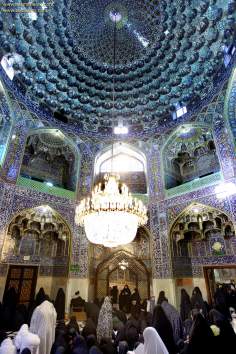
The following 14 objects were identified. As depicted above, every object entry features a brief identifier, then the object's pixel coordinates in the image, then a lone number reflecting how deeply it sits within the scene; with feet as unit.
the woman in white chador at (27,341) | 9.10
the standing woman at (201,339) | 7.87
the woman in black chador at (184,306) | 23.12
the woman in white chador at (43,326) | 11.51
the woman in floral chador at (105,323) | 13.75
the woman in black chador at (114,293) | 31.41
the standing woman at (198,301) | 22.59
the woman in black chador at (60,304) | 24.91
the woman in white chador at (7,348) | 8.38
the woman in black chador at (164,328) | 10.82
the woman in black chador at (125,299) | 29.10
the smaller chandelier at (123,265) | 32.60
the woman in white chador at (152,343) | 7.68
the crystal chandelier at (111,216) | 16.20
